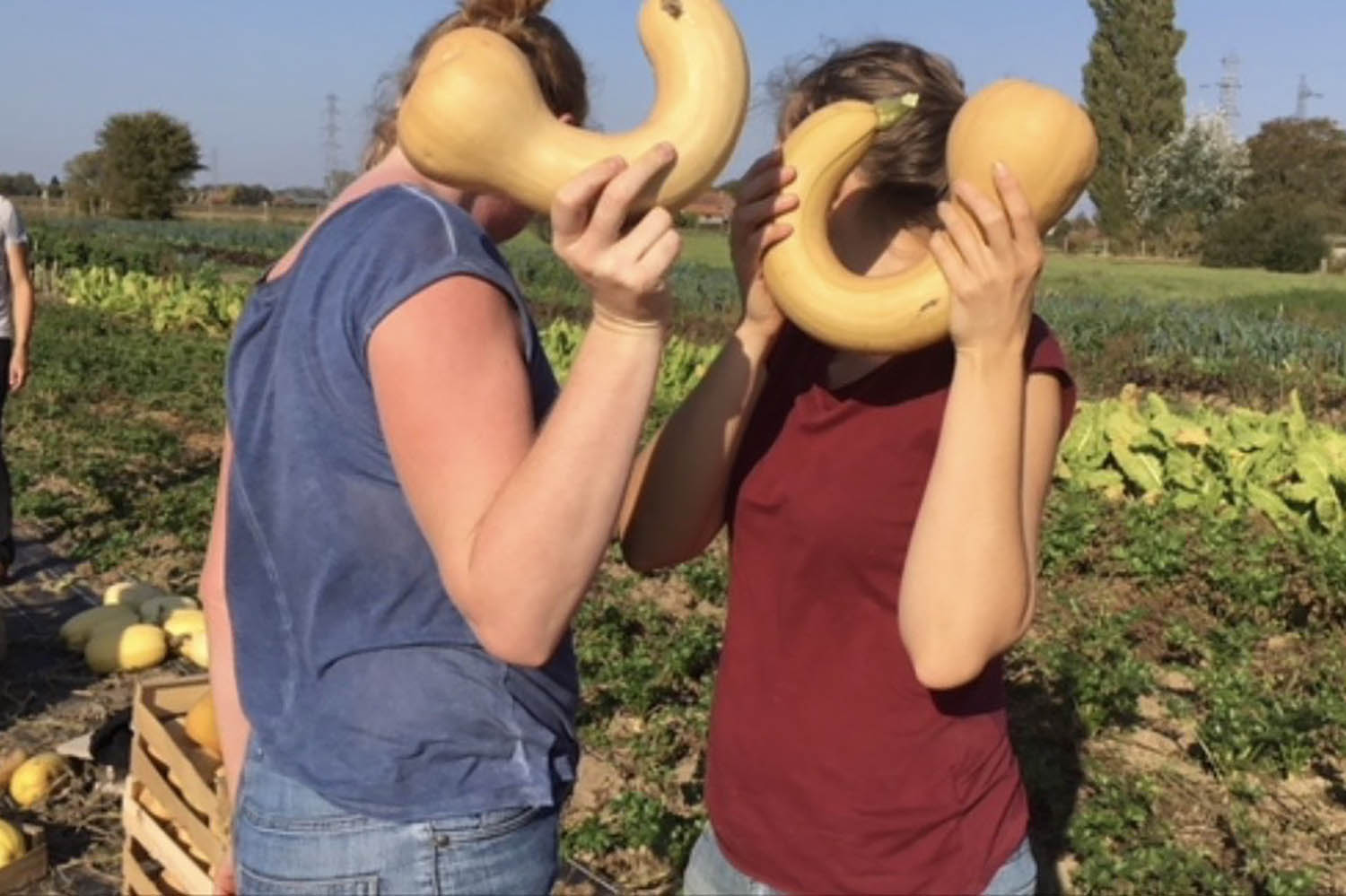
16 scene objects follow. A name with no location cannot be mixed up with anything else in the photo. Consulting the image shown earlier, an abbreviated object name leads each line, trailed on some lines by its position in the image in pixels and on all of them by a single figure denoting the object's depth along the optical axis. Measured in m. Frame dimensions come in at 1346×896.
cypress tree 58.41
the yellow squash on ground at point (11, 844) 3.83
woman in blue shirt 1.29
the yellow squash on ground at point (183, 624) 5.59
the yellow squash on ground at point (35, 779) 4.26
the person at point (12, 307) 6.46
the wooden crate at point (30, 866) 3.77
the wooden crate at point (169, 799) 2.70
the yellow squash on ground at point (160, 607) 5.84
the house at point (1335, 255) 50.78
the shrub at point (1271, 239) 51.19
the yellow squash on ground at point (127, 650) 5.45
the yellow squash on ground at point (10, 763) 4.36
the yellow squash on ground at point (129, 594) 6.08
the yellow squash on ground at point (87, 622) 5.70
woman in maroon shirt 1.62
